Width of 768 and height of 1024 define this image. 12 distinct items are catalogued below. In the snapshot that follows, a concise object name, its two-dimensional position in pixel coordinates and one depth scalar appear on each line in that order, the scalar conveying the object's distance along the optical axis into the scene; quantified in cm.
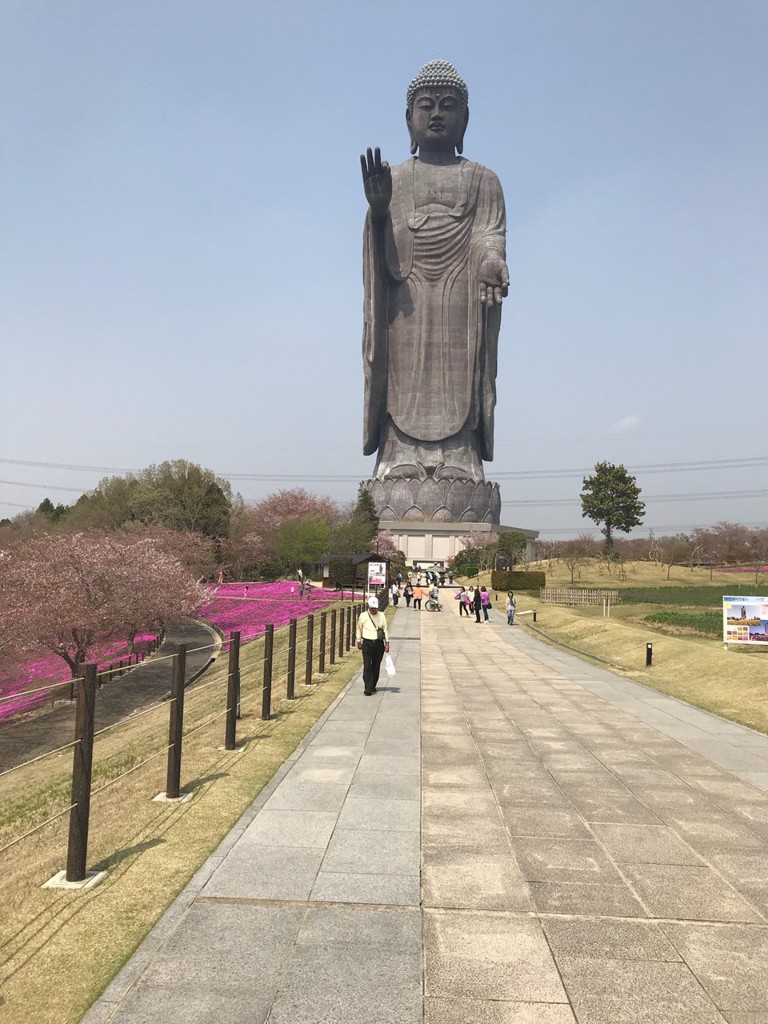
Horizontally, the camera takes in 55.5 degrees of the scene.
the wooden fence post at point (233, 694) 792
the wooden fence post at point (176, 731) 613
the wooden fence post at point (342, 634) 1831
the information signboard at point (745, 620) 1648
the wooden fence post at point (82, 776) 448
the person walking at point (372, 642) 1159
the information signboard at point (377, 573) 3215
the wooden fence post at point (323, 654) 1474
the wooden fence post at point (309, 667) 1316
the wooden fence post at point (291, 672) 1141
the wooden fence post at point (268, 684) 954
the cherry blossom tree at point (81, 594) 2169
